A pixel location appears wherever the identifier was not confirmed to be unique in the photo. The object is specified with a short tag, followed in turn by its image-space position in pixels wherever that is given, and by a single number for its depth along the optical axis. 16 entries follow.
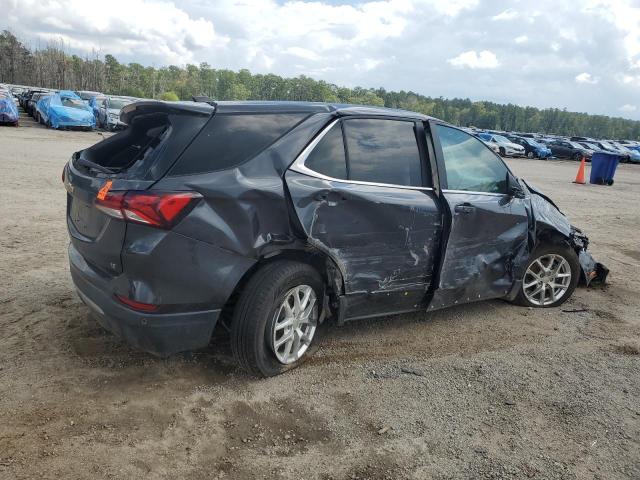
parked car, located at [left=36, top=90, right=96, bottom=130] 24.39
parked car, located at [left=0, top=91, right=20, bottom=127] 22.73
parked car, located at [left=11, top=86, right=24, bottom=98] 43.91
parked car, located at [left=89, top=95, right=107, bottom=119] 26.62
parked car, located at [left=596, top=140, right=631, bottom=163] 39.38
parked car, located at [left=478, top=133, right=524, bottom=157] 34.88
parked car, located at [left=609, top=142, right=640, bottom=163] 39.34
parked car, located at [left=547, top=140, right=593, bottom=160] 39.09
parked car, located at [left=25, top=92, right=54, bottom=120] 30.23
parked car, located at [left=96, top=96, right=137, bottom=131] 24.62
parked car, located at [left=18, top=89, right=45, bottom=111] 35.10
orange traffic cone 19.73
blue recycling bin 19.70
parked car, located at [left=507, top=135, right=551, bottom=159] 37.22
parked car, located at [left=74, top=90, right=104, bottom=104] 31.14
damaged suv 3.05
